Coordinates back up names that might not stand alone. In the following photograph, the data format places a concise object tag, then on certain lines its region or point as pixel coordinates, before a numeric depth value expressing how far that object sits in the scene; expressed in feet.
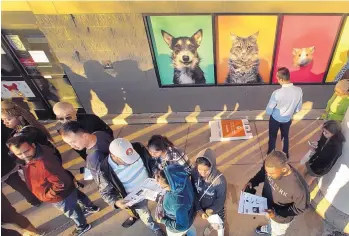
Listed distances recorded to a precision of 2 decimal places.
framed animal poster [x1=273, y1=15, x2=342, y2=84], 15.06
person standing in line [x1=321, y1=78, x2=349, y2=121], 13.14
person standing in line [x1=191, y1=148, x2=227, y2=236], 10.31
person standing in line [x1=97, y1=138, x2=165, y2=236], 10.61
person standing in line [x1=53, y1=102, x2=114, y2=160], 12.94
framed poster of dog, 15.53
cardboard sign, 18.60
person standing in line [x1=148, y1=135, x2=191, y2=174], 11.25
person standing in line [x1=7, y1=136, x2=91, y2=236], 11.48
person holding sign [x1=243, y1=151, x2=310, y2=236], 9.60
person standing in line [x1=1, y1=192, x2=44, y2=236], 12.57
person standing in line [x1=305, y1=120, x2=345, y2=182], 12.08
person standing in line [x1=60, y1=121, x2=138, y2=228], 11.09
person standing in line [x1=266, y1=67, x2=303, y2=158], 13.15
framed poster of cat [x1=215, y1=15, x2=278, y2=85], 15.30
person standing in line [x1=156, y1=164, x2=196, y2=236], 9.81
